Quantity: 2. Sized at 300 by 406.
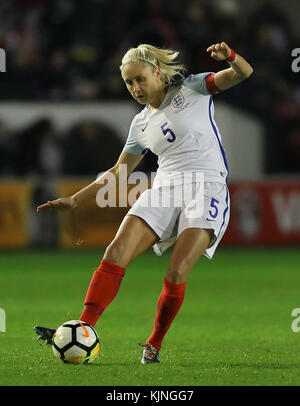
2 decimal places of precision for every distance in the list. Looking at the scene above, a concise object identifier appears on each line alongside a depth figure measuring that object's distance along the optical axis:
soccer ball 12.16
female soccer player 12.48
